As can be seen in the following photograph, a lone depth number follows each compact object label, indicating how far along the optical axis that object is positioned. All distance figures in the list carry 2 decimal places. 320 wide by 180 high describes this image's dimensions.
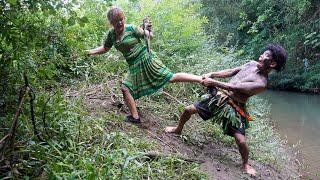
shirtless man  3.66
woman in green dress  3.87
